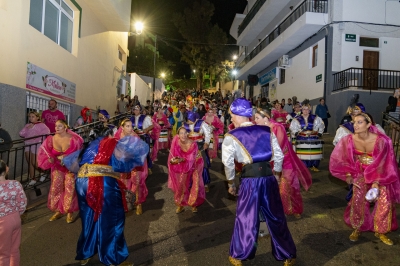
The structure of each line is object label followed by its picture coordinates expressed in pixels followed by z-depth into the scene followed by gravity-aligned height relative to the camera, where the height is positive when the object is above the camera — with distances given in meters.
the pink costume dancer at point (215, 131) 9.84 +0.17
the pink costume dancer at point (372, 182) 4.61 -0.57
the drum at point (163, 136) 12.30 -0.06
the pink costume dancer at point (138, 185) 6.20 -1.00
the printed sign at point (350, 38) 15.96 +5.11
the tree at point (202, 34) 44.97 +14.27
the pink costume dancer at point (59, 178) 5.83 -0.87
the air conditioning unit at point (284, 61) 21.37 +5.19
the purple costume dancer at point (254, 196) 3.68 -0.66
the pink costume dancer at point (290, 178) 5.71 -0.68
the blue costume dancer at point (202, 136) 7.53 +0.00
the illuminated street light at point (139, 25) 20.59 +6.88
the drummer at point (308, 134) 8.70 +0.18
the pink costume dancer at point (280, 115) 9.90 +0.74
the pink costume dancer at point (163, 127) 12.24 +0.28
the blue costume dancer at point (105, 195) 3.89 -0.77
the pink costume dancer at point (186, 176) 6.31 -0.81
